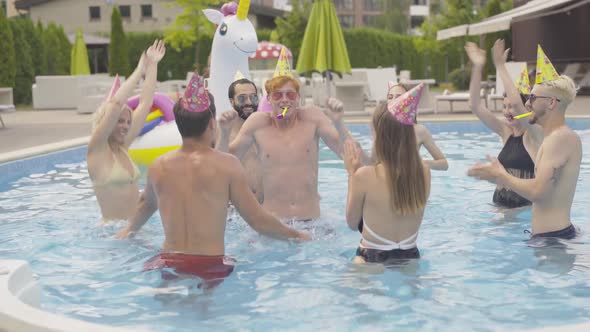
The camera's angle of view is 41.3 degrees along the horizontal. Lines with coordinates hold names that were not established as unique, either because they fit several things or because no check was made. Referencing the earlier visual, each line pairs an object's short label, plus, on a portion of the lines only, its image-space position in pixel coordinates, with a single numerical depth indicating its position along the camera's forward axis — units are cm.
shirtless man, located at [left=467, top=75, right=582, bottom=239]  477
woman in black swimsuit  598
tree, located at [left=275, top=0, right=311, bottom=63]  4109
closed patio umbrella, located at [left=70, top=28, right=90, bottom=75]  2823
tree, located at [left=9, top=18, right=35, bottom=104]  2642
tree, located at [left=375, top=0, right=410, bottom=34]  7300
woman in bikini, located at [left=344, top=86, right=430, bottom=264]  408
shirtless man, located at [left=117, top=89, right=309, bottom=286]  405
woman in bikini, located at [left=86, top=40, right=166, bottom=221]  536
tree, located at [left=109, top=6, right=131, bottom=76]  2981
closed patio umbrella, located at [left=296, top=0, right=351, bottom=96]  1739
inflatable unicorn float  849
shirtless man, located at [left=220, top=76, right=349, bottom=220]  574
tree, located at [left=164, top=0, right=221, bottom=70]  3262
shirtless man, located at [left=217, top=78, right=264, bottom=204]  621
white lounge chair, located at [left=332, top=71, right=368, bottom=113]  1872
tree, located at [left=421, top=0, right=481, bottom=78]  4259
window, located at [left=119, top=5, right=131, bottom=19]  4734
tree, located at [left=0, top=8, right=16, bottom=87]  2384
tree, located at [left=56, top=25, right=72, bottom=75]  3153
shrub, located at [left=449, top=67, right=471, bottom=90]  3653
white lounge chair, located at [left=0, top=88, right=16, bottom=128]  2025
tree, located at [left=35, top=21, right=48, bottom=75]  2853
